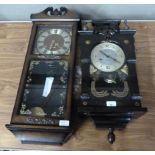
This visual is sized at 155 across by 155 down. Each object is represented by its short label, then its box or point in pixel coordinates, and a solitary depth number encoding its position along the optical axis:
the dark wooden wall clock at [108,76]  0.88
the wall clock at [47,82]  0.87
